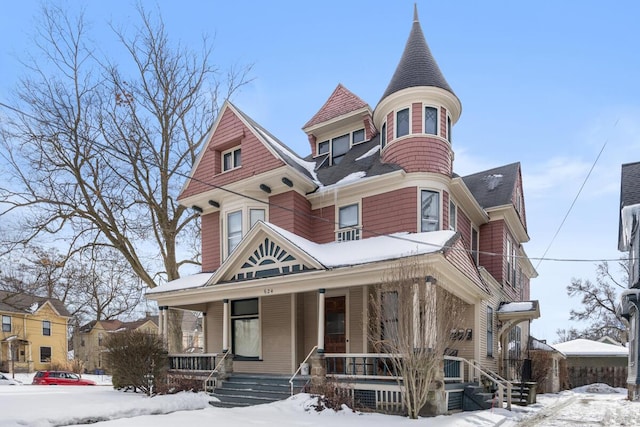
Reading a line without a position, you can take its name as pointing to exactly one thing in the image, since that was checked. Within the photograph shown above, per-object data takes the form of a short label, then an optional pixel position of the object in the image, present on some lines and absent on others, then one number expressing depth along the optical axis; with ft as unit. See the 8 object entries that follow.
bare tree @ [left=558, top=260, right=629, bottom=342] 126.52
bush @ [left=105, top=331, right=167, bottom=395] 42.22
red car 74.13
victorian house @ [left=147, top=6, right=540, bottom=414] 40.01
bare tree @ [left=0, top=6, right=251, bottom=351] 62.54
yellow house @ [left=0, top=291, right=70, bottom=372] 125.18
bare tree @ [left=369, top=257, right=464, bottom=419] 29.68
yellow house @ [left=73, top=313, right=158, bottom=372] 155.50
